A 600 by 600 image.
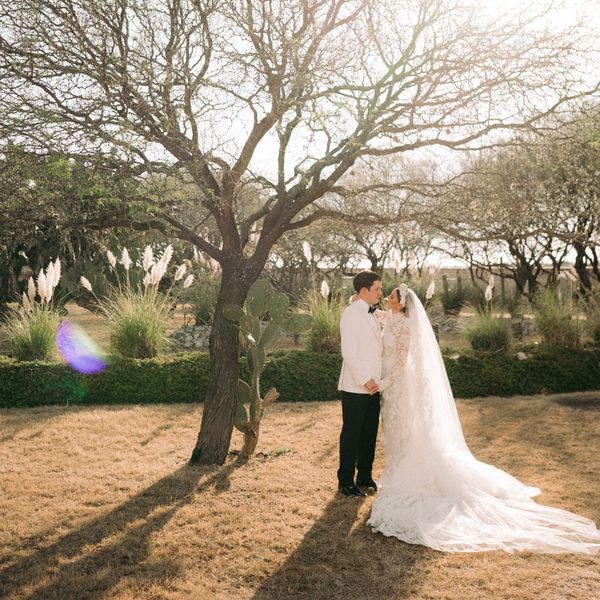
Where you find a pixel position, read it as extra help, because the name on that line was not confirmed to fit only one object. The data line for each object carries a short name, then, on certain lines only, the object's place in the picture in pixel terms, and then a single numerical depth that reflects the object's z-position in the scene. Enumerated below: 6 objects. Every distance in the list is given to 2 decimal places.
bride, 4.53
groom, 5.41
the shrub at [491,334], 11.54
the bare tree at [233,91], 5.09
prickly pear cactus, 6.40
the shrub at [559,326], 11.02
